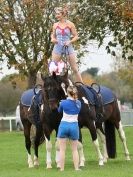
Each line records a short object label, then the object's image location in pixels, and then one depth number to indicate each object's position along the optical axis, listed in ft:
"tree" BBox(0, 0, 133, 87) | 140.56
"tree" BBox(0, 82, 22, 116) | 279.69
